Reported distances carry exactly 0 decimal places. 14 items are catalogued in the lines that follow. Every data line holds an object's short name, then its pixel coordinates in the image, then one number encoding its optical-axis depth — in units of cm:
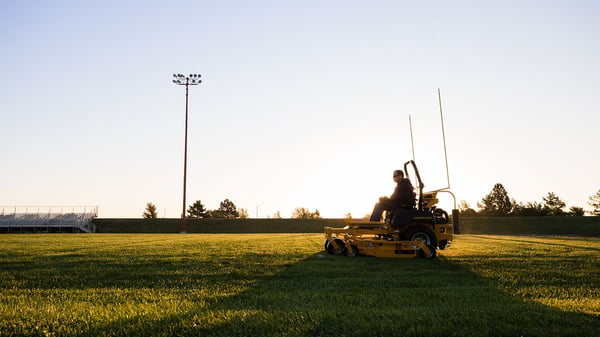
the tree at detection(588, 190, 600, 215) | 8375
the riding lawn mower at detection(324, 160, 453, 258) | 1060
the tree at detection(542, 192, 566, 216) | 8284
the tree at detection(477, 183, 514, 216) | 8894
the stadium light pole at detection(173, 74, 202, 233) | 5122
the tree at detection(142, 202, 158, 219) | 10525
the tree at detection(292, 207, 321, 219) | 10325
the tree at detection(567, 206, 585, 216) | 7644
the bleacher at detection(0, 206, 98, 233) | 6053
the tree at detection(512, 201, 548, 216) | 7831
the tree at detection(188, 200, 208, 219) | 10081
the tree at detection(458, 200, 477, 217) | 7550
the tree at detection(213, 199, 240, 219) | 10424
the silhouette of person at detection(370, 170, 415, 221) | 1114
